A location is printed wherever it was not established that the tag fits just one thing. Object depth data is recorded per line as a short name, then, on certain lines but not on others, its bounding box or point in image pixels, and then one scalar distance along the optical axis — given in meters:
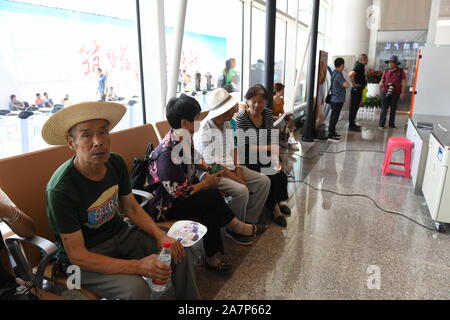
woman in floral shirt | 1.93
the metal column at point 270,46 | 3.91
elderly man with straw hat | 1.35
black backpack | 2.05
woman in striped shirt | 2.94
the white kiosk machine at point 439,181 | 2.66
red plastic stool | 4.11
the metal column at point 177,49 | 2.81
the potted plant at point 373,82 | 9.65
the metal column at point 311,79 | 5.63
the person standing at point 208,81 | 4.61
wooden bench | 1.52
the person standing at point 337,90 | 6.22
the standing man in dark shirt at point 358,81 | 7.01
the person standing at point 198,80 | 4.38
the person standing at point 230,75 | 5.13
